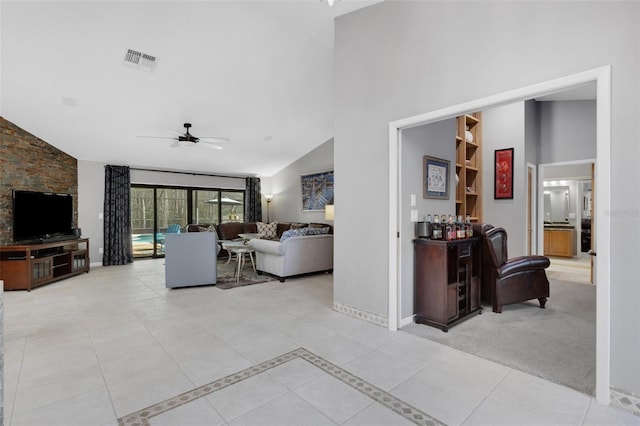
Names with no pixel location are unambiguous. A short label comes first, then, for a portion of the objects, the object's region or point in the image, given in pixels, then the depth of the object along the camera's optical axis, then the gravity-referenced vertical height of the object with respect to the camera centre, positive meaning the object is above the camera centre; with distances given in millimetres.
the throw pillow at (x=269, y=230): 8461 -514
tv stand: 4773 -862
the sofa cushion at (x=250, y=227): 8594 -447
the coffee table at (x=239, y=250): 5316 -659
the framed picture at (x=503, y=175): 5641 +652
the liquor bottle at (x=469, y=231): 3438 -223
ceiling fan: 5211 +1194
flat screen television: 5145 -84
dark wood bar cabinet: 3057 -712
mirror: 8398 +172
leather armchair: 3613 -739
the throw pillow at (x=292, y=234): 5272 -391
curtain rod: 7604 +1009
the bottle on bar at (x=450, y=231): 3148 -205
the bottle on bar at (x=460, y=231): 3283 -212
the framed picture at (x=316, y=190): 7953 +551
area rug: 5043 -1171
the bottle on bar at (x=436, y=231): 3160 -205
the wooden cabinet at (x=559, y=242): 7598 -779
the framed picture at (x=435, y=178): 3389 +368
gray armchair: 4770 -740
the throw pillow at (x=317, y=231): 5613 -366
